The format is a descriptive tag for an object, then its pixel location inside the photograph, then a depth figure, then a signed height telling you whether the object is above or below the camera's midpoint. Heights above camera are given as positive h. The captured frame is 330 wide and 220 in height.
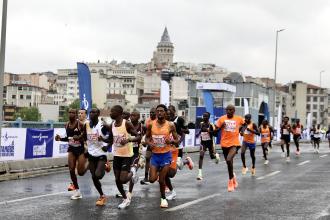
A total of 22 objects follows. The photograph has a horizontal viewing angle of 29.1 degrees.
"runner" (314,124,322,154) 37.97 -0.66
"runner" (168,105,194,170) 14.50 -0.07
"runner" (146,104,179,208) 10.99 -0.36
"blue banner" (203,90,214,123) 41.83 +1.44
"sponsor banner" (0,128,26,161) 18.11 -0.70
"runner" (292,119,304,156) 31.53 -0.28
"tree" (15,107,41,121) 168.12 +1.59
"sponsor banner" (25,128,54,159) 19.14 -0.71
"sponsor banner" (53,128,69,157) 20.80 -0.88
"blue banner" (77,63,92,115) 25.05 +1.40
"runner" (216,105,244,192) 14.34 -0.15
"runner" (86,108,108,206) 11.33 -0.49
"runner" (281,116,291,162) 27.65 -0.25
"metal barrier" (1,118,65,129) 20.61 -0.14
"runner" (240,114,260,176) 19.47 -0.40
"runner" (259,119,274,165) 25.58 -0.45
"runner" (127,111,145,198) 13.62 -0.13
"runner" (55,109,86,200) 12.21 -0.49
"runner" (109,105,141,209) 10.97 -0.42
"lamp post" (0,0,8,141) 16.91 +2.23
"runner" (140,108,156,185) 15.32 -1.15
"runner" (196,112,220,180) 17.86 -0.44
